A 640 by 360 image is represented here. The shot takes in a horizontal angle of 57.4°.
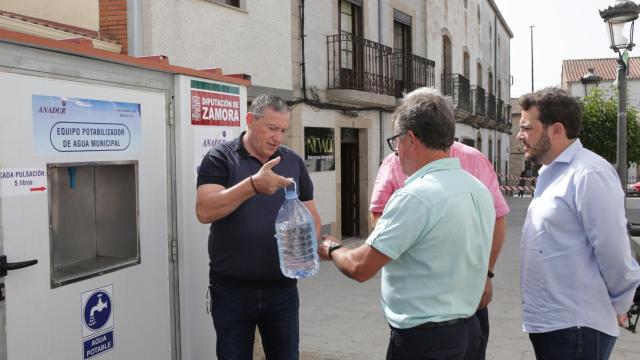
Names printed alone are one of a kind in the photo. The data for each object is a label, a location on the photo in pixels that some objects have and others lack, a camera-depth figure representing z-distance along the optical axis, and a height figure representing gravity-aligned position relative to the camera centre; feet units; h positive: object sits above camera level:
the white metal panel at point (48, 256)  8.46 -1.45
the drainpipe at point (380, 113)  42.19 +4.03
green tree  48.57 +2.92
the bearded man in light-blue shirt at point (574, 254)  8.11 -1.27
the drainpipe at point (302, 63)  32.68 +6.03
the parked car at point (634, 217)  27.63 -3.05
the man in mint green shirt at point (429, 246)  6.97 -0.95
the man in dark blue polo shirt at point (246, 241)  9.85 -1.21
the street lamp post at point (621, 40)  25.75 +5.69
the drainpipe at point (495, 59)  91.97 +17.13
